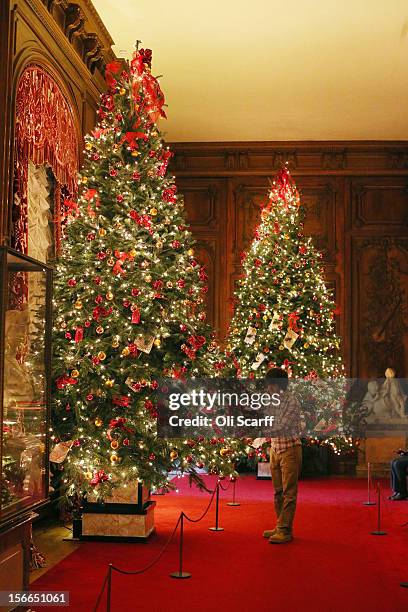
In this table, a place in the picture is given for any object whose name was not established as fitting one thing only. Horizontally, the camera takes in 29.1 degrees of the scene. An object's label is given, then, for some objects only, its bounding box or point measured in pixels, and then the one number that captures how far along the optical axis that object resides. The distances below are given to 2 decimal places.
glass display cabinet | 3.59
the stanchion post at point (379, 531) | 7.21
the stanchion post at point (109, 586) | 3.81
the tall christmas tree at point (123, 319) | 6.28
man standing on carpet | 6.66
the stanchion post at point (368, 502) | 8.97
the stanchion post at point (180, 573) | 5.51
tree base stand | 6.64
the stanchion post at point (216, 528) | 7.29
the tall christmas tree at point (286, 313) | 10.30
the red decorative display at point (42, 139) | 6.36
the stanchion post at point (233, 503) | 8.75
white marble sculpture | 11.63
